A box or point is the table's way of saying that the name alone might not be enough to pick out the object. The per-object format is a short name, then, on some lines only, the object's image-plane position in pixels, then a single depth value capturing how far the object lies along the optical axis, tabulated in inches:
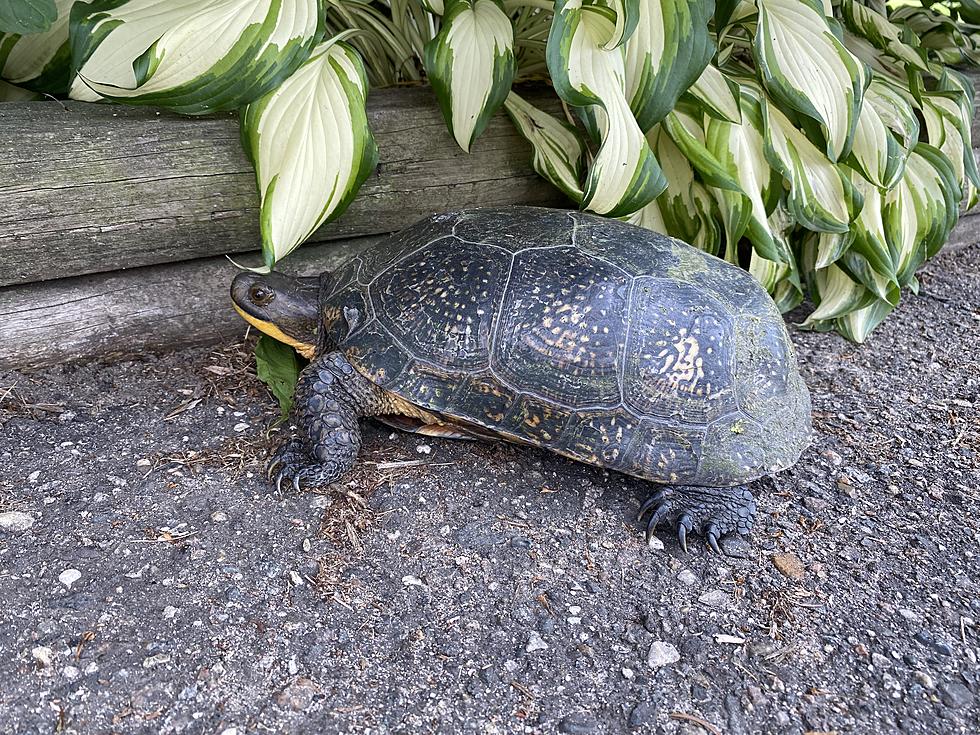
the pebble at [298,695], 8.9
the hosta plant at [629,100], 12.1
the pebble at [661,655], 9.8
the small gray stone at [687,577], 11.2
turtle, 11.8
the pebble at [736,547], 11.7
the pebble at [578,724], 8.9
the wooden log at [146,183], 12.9
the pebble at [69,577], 10.3
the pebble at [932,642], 10.1
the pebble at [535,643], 9.9
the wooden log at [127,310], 14.3
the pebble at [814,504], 12.7
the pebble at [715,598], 10.8
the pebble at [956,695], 9.3
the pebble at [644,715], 9.0
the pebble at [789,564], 11.4
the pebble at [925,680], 9.6
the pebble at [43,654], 9.2
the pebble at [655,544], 11.8
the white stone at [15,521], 11.1
